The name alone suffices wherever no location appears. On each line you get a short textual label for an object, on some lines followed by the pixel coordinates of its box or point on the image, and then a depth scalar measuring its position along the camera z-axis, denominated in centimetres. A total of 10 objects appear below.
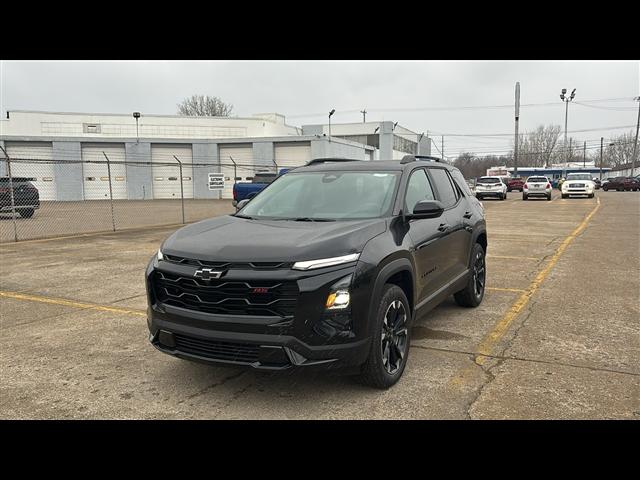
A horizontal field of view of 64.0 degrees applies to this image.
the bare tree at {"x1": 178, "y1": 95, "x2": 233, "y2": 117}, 7562
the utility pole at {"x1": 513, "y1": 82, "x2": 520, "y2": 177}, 4700
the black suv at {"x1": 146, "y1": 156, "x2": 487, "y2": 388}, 328
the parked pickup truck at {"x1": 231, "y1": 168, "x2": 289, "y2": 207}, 2142
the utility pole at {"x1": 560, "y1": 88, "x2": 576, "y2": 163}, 6725
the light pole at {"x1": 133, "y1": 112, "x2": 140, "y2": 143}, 4376
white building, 3744
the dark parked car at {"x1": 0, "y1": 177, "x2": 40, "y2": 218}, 1814
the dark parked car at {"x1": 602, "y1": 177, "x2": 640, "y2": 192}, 4859
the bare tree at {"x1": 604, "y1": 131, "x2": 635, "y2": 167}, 11369
